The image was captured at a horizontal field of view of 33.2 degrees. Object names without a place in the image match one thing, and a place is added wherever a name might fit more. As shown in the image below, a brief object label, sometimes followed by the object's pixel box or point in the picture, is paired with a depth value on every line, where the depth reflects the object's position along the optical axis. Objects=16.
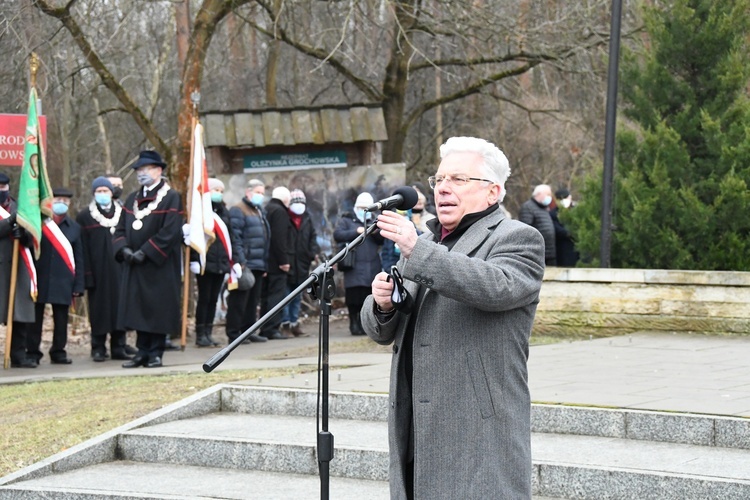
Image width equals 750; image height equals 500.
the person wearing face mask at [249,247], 15.31
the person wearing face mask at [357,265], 15.71
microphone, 4.24
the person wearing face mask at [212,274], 14.63
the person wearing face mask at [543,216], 16.78
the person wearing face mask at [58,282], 13.28
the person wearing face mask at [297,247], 16.14
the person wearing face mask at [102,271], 13.67
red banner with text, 14.88
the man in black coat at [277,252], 15.94
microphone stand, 4.49
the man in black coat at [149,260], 12.41
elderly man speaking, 4.30
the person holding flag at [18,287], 13.08
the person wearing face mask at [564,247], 17.17
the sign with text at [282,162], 17.92
